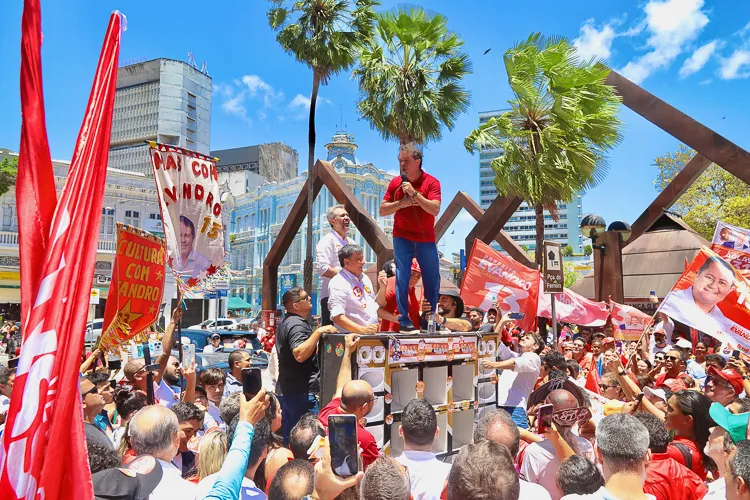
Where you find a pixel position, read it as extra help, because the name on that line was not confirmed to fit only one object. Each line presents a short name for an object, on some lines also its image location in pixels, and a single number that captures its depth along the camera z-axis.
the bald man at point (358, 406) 3.35
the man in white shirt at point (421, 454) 2.95
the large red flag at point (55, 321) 1.72
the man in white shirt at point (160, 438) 2.80
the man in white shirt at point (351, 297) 4.93
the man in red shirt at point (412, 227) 5.36
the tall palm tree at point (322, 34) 19.06
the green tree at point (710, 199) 27.11
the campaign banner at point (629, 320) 12.73
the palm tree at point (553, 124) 13.59
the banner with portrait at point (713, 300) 6.81
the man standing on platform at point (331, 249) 6.08
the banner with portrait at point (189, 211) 6.79
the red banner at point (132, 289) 5.99
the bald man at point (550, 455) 3.27
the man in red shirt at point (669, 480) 3.10
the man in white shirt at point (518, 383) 5.81
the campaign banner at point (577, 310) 13.52
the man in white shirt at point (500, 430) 3.20
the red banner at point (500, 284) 11.10
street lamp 14.31
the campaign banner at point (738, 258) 8.41
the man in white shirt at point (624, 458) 2.60
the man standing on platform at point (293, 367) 4.77
